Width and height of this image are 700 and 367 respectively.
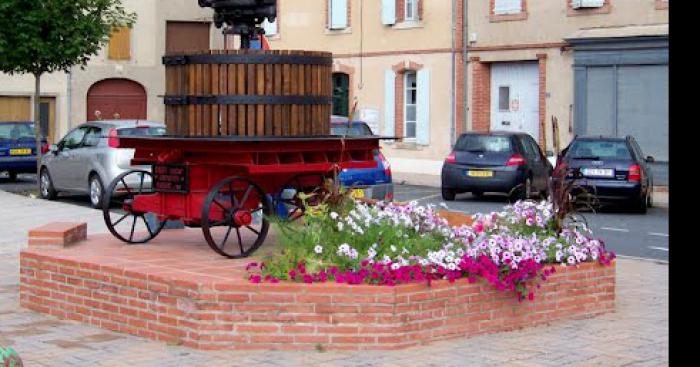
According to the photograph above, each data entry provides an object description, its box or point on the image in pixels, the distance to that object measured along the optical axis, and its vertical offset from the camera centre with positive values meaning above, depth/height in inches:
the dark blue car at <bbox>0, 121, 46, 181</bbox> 1055.0 +1.1
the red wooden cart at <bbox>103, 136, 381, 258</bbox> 319.0 -7.2
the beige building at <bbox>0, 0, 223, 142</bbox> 1588.3 +110.0
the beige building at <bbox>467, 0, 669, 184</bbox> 1051.3 +88.3
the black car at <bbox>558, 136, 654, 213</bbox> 778.8 -12.1
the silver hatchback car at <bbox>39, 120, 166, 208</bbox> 734.5 -7.0
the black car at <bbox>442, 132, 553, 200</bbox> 855.7 -12.2
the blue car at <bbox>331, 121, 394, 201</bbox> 601.0 -15.2
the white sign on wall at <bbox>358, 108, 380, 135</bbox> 1350.9 +44.4
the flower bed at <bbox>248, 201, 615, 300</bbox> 267.2 -26.7
